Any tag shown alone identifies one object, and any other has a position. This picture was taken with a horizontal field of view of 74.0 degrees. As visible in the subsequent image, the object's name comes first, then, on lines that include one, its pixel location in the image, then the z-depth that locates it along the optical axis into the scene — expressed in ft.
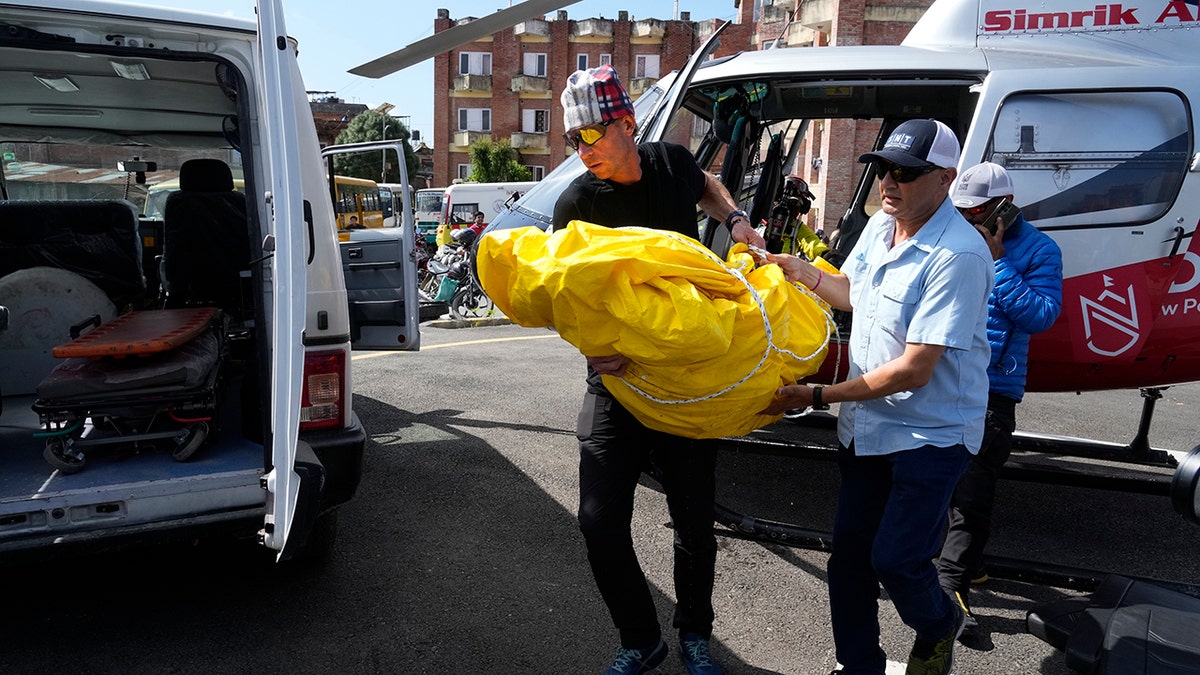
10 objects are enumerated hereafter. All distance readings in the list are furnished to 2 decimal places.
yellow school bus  54.34
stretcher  10.57
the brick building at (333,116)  177.06
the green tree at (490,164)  148.56
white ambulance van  8.84
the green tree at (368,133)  135.13
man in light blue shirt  7.72
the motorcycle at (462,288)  44.47
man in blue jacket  11.02
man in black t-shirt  8.98
